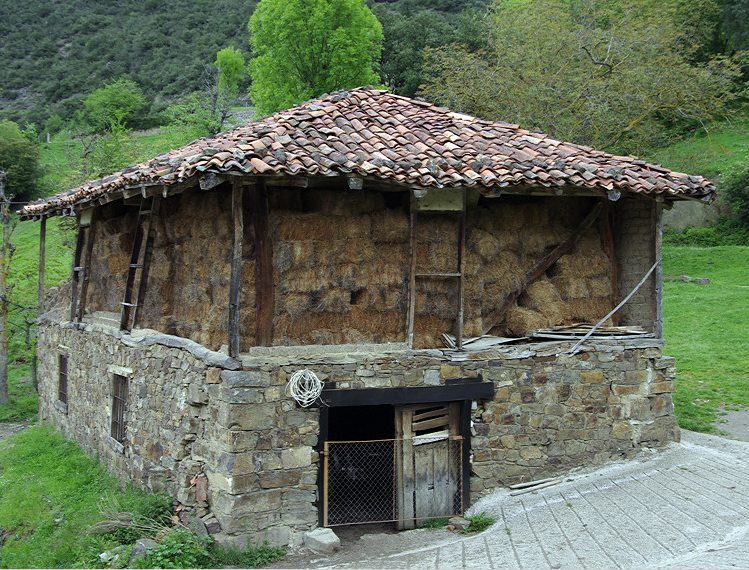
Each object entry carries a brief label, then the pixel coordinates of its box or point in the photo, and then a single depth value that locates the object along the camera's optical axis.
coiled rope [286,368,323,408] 7.61
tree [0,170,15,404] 17.72
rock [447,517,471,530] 8.12
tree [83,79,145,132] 42.19
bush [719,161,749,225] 24.28
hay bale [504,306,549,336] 9.01
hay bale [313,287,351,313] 7.99
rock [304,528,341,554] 7.50
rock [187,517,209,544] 7.49
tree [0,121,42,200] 36.41
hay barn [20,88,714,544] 7.57
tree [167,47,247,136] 28.67
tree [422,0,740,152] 17.83
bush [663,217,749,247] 24.42
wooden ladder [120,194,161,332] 9.34
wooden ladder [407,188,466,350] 8.20
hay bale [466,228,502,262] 8.75
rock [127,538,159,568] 7.07
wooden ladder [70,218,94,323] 11.87
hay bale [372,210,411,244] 8.22
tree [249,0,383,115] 22.59
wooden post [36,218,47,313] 13.49
